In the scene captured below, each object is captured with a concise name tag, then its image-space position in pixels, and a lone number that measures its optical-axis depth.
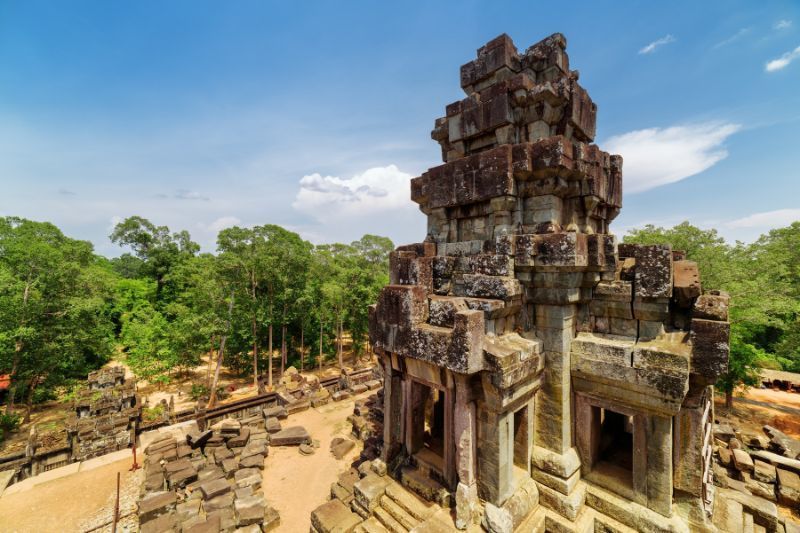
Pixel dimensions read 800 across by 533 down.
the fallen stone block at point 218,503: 7.52
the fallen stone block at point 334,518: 5.50
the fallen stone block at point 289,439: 10.96
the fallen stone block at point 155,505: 7.22
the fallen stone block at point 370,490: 5.66
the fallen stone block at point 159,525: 6.72
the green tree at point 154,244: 36.52
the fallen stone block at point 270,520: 7.23
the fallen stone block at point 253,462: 9.55
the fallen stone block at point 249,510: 7.13
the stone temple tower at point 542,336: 4.65
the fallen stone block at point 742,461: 8.61
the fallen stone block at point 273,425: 11.75
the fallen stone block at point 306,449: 10.48
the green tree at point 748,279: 12.66
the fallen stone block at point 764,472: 8.30
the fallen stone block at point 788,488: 7.66
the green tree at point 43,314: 13.66
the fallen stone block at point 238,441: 10.73
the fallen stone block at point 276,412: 13.03
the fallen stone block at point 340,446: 10.27
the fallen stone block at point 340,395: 15.05
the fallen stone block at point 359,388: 15.81
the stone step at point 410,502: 5.19
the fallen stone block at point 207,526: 6.56
